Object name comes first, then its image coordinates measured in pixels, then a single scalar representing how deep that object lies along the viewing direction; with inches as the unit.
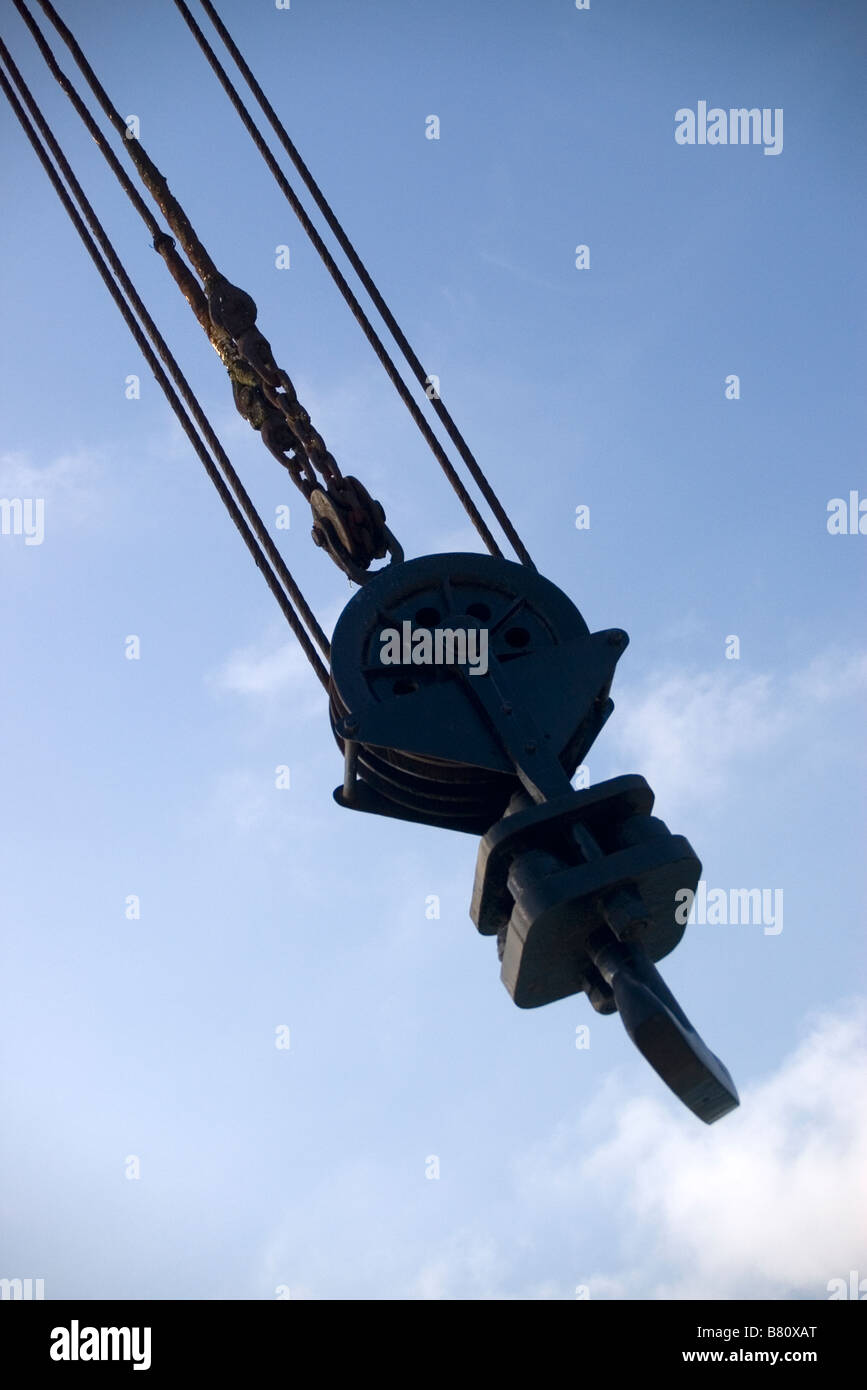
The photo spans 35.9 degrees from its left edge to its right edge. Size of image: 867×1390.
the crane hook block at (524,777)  146.1
